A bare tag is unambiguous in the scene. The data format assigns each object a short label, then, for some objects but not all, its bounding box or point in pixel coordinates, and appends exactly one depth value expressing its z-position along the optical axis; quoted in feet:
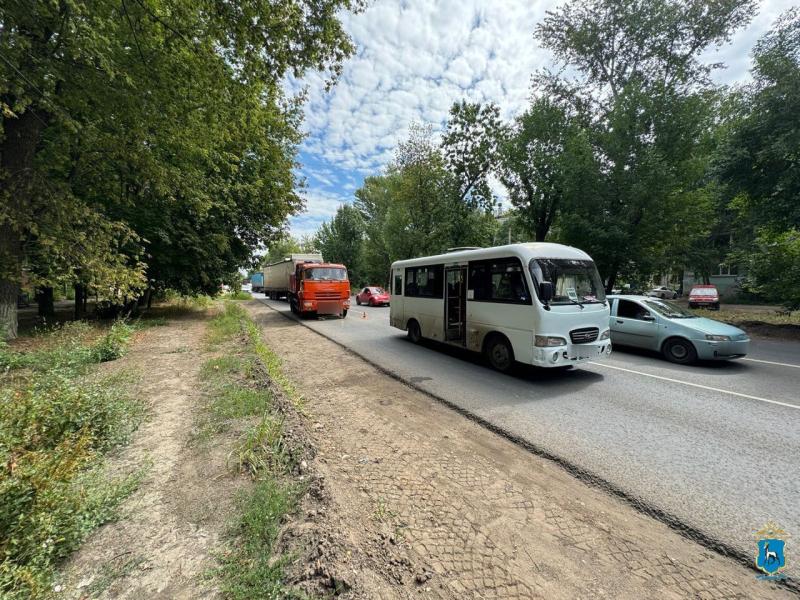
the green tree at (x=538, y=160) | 62.39
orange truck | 54.24
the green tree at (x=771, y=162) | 37.09
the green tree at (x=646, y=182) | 45.44
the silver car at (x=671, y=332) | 24.26
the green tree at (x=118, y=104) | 21.49
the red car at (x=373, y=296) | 81.66
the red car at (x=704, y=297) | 74.69
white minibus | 20.53
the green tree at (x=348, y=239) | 146.20
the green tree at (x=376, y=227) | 127.65
